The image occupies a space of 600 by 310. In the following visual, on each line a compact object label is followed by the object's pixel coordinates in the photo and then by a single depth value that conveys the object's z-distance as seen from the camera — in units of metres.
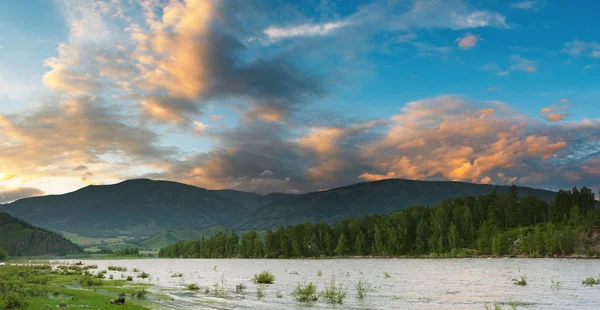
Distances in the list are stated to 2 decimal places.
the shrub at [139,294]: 64.12
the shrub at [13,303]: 39.69
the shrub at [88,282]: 81.99
